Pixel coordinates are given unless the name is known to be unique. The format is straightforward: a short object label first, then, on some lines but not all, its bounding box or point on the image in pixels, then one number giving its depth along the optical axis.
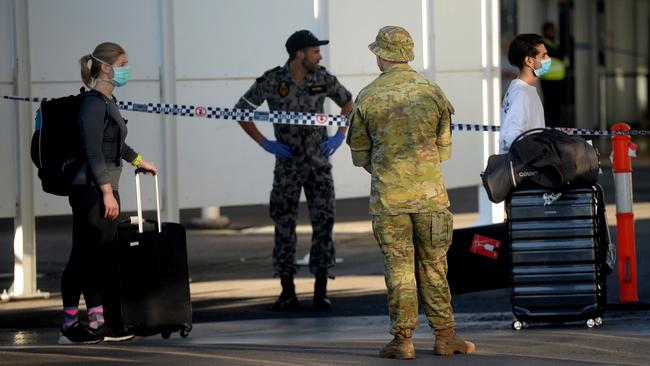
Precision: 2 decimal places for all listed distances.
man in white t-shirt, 18.34
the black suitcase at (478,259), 18.44
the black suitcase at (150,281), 17.70
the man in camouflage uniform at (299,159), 20.89
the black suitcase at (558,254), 17.77
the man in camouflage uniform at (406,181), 15.65
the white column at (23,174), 22.73
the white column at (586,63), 57.59
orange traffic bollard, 19.34
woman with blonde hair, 17.45
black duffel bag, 17.47
